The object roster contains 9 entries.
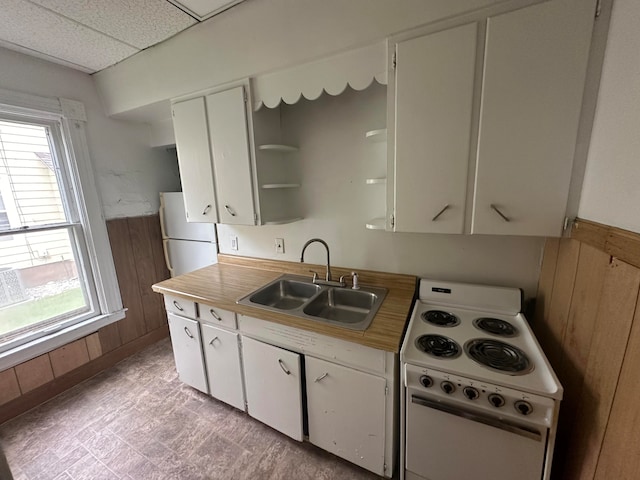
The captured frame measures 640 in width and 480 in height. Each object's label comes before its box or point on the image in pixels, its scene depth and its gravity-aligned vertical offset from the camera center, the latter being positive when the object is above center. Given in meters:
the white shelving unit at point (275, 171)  1.65 +0.13
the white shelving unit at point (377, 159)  1.34 +0.17
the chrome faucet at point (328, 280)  1.71 -0.62
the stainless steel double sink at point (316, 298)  1.55 -0.71
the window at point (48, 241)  1.84 -0.33
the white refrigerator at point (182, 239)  2.40 -0.44
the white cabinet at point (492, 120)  0.94 +0.25
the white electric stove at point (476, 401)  0.92 -0.81
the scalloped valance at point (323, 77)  1.22 +0.57
